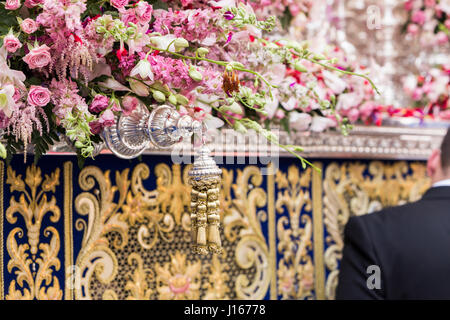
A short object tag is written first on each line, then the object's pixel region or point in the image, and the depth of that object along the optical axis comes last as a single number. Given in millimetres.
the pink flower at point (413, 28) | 4797
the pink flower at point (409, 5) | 4851
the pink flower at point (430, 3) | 4751
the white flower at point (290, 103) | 3532
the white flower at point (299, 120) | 3673
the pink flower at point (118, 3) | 3056
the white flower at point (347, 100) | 3817
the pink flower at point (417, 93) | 4573
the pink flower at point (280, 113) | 3646
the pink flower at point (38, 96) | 2999
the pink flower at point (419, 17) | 4776
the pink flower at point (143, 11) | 3049
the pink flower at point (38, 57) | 2972
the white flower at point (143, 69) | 3040
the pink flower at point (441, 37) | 4766
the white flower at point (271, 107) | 3516
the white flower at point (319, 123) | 3760
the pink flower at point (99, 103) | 3105
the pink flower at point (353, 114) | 3901
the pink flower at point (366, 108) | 3962
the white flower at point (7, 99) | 2943
